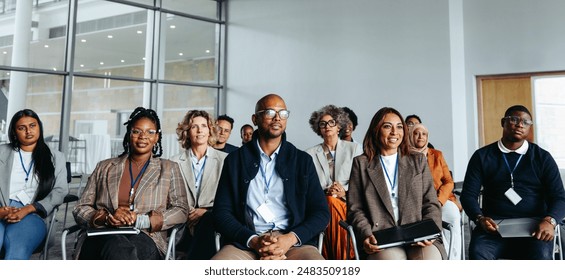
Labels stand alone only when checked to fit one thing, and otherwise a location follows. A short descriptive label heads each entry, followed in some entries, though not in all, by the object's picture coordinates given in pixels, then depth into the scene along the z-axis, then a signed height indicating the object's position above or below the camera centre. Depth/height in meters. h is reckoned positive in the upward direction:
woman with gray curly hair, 3.08 +0.05
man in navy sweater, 2.62 -0.09
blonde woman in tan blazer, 2.83 +0.01
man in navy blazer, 2.23 -0.09
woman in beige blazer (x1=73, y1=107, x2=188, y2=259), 2.38 -0.14
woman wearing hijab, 3.45 -0.04
